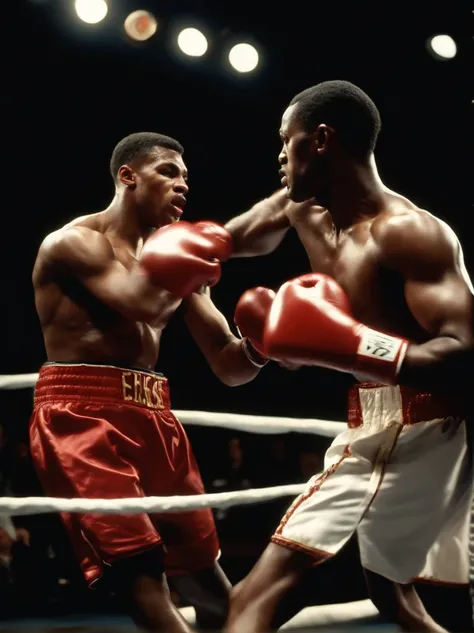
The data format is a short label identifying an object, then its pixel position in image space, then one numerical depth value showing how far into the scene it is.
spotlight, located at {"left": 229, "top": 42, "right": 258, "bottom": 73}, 4.59
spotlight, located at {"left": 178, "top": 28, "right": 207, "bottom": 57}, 4.49
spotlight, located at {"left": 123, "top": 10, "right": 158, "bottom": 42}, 4.39
